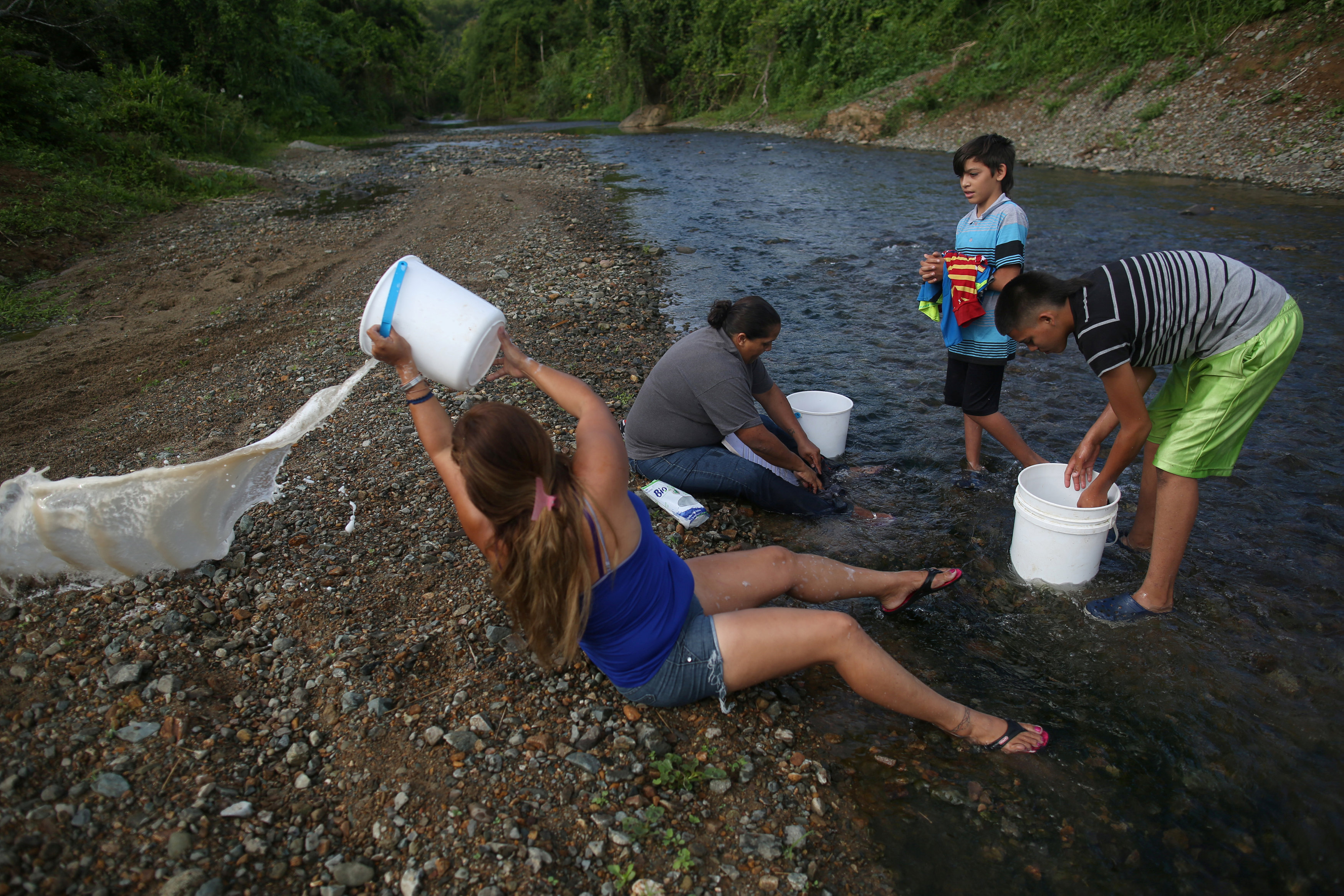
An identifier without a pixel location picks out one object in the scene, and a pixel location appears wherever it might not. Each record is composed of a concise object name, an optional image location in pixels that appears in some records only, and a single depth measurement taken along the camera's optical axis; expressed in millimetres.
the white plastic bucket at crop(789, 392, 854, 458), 4621
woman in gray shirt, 3932
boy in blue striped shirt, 3873
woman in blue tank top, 2133
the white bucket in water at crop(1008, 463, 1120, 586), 3252
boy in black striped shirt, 2838
